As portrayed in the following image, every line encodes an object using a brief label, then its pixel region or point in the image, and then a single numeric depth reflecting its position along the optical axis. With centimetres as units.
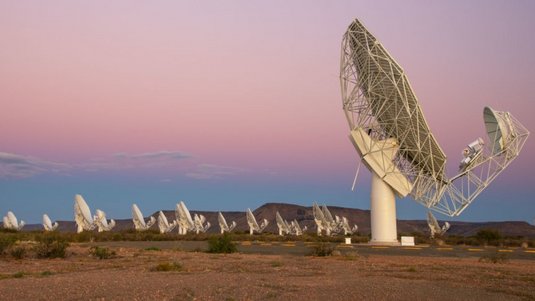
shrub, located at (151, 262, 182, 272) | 1952
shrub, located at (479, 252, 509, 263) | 2422
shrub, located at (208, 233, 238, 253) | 3172
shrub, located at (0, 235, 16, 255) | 2725
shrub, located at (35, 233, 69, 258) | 2688
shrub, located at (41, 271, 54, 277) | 1822
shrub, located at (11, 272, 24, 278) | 1745
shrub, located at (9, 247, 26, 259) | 2567
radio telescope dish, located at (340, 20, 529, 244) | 3541
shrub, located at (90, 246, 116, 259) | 2638
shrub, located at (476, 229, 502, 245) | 5859
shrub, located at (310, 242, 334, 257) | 2839
